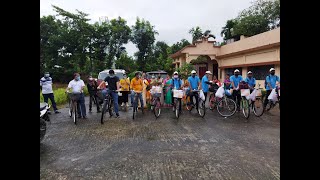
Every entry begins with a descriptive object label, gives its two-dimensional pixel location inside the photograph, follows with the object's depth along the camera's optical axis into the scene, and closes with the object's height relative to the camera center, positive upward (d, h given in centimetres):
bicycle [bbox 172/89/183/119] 724 -33
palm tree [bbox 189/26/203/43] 2964 +853
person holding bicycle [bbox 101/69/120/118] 716 +23
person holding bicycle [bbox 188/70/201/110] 770 +31
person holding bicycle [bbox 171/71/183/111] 778 +30
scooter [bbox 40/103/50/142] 459 -62
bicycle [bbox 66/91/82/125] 678 -25
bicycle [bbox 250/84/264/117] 746 -57
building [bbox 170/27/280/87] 1278 +290
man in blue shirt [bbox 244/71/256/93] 775 +35
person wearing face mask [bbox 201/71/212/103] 834 +26
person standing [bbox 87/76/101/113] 869 +11
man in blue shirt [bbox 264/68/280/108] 750 +30
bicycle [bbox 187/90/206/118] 746 -62
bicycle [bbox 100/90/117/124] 666 -47
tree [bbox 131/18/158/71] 2872 +718
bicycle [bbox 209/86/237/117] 728 -61
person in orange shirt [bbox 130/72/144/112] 779 +23
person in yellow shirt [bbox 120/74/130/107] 856 +23
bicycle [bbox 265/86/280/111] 726 -49
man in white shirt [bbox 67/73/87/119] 697 +13
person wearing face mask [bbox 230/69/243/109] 774 +32
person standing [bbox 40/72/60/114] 817 +19
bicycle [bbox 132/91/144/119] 743 -32
